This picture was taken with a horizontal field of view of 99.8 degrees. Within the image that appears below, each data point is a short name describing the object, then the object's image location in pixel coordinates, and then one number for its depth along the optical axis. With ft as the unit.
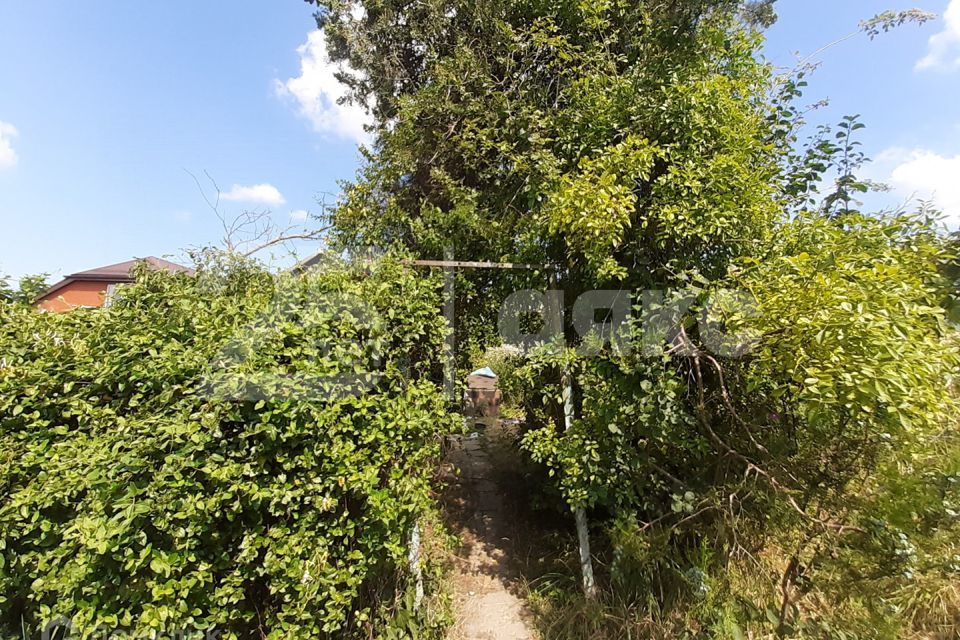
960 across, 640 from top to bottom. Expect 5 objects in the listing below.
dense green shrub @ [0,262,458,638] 5.76
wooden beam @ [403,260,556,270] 9.81
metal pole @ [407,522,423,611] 8.49
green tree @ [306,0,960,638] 6.29
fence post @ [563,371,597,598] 8.90
